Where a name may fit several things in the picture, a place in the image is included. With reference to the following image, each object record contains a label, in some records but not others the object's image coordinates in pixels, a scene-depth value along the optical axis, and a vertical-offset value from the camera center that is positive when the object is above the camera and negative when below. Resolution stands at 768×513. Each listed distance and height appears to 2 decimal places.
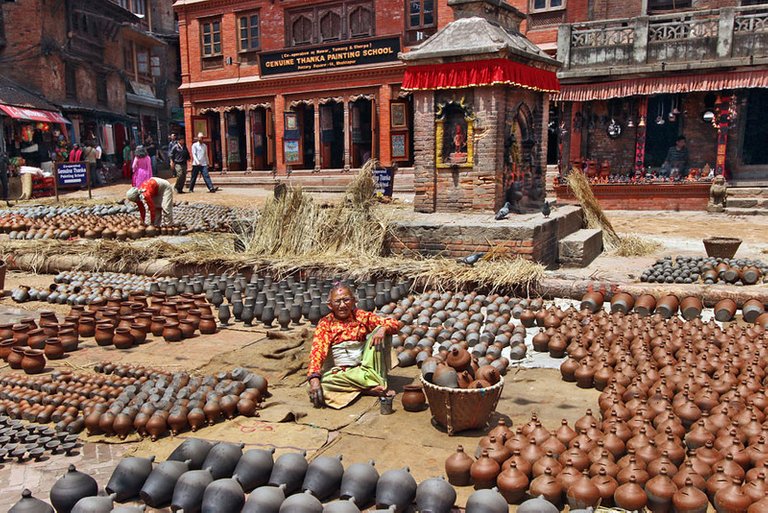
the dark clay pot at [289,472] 3.72 -1.78
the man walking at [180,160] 20.67 +0.12
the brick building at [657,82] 17.56 +2.23
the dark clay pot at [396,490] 3.49 -1.78
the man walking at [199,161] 21.00 +0.08
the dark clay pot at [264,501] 3.32 -1.74
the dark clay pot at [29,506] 3.25 -1.72
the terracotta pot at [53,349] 6.47 -1.84
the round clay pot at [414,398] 5.00 -1.82
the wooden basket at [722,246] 9.93 -1.31
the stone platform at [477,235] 9.05 -1.07
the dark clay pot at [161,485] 3.63 -1.81
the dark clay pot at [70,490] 3.51 -1.77
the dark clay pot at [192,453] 3.90 -1.74
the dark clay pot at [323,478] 3.68 -1.80
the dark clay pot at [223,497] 3.40 -1.77
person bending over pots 12.97 -0.70
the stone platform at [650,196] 17.47 -0.94
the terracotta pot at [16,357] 6.12 -1.82
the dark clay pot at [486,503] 3.23 -1.71
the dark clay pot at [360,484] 3.61 -1.80
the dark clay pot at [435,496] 3.39 -1.76
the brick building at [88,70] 25.78 +4.35
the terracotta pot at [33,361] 5.96 -1.81
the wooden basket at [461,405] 4.43 -1.68
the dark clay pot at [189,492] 3.52 -1.79
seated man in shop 18.98 +0.04
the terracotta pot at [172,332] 7.03 -1.83
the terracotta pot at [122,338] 6.84 -1.84
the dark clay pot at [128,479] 3.71 -1.80
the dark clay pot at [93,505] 3.28 -1.74
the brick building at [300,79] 22.52 +3.13
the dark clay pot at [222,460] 3.81 -1.76
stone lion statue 16.88 -0.85
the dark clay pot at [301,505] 3.26 -1.73
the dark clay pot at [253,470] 3.75 -1.78
